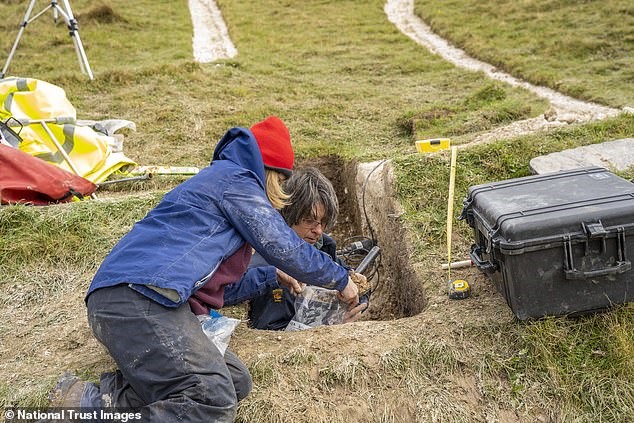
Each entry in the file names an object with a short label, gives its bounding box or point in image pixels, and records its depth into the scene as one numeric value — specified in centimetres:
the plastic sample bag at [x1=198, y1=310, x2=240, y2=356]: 327
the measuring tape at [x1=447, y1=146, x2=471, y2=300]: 370
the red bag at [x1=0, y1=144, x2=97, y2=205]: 542
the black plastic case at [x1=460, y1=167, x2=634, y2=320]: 303
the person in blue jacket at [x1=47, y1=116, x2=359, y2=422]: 268
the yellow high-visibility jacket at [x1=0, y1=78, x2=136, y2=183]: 644
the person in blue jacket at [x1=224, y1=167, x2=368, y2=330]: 391
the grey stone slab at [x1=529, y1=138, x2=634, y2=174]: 488
